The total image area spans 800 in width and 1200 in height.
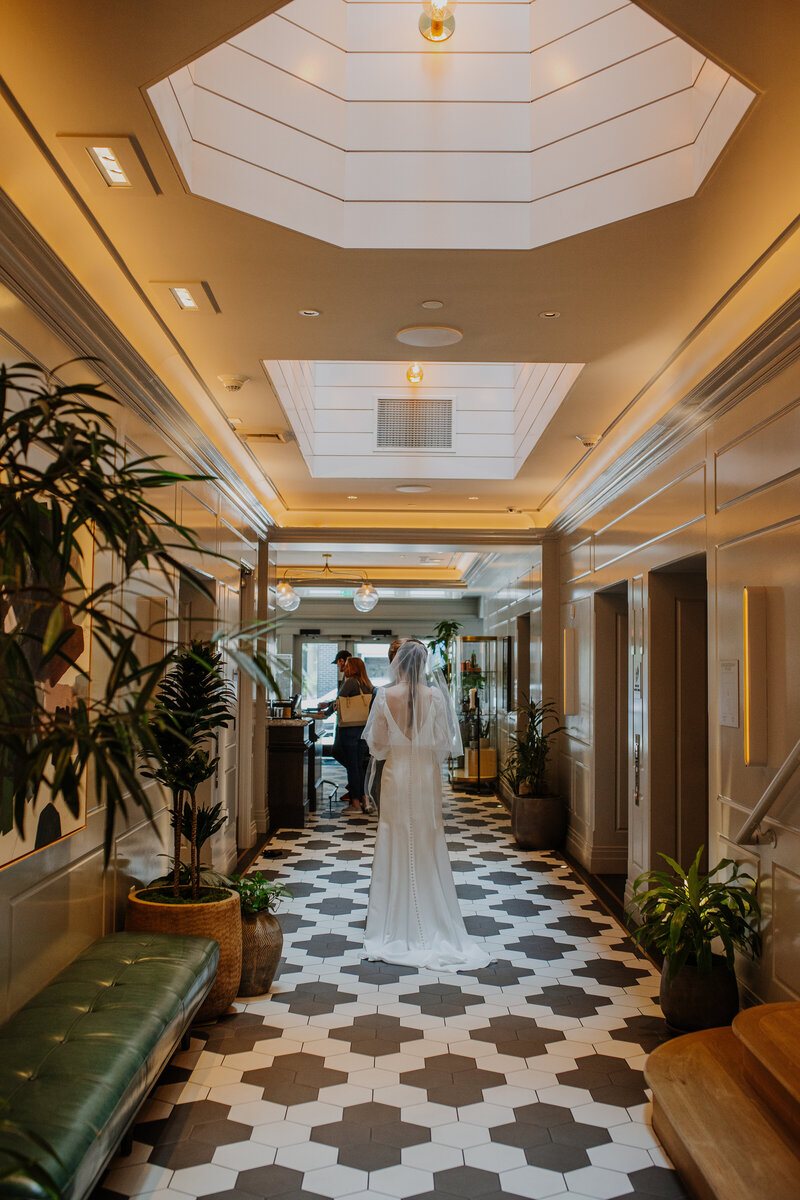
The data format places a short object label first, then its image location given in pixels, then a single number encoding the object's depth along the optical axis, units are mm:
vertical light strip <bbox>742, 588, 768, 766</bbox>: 3785
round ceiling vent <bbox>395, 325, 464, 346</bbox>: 4426
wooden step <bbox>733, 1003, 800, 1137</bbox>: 2748
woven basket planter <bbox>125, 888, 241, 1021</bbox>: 4043
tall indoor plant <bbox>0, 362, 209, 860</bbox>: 1544
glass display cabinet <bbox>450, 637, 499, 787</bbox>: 13031
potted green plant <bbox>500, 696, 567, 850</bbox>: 8539
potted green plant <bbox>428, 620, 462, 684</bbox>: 15516
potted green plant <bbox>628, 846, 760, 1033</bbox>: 3859
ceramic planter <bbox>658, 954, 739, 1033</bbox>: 3943
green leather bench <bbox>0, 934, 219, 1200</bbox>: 2250
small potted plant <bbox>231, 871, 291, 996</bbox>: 4598
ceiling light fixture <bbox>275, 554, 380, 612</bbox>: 13383
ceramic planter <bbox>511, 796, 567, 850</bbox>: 8531
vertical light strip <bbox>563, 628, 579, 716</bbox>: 8305
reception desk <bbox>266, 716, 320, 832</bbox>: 9477
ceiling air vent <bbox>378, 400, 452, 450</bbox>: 7445
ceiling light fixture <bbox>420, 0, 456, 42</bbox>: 3281
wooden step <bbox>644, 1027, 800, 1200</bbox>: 2621
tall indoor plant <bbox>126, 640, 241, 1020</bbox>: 4062
